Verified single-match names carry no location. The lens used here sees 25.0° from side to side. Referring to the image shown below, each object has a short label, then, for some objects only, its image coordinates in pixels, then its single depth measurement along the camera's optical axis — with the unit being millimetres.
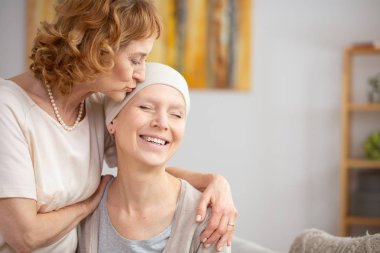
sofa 1792
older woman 1730
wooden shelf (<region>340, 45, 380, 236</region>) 3543
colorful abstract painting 3847
